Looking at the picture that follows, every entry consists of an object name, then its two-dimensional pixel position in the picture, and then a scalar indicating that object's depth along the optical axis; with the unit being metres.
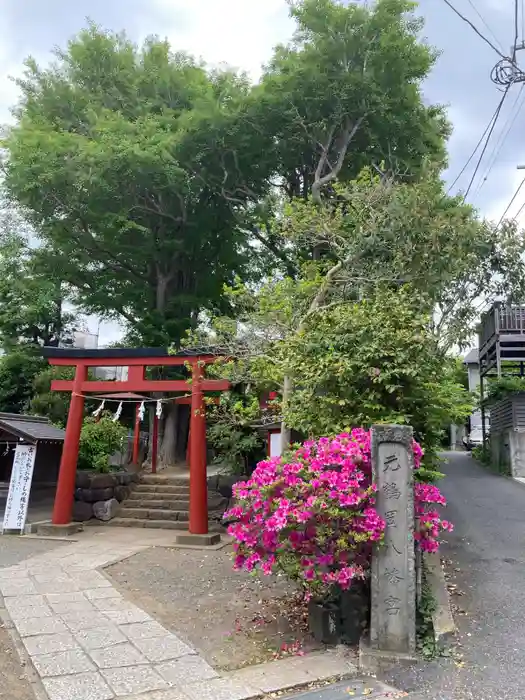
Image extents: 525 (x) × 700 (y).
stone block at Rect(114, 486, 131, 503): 13.66
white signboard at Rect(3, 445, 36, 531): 11.31
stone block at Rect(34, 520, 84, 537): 11.24
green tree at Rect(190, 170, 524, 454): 6.17
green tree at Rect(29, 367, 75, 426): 18.88
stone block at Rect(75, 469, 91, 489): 13.14
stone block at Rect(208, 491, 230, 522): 12.96
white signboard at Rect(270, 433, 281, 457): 10.11
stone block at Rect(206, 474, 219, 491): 13.85
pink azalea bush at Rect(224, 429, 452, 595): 4.55
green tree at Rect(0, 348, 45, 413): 19.48
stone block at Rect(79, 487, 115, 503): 13.05
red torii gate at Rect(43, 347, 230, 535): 10.90
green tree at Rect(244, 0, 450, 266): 13.06
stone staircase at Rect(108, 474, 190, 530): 12.72
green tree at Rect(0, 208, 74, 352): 16.97
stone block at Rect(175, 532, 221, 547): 10.20
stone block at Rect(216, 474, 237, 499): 13.61
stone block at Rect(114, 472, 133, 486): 13.88
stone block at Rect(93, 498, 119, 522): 12.89
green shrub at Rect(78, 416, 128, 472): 14.05
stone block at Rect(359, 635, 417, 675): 4.30
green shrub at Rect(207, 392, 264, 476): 13.14
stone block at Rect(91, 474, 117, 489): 13.15
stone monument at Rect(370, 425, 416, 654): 4.56
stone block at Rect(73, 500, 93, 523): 12.96
